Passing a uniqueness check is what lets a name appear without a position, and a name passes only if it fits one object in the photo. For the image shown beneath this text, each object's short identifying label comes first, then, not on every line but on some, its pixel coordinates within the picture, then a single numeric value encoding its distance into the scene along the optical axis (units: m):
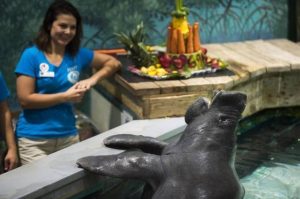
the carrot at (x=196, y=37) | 4.34
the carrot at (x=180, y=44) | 4.24
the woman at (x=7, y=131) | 3.22
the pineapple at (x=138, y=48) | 4.31
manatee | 2.24
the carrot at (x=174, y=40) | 4.26
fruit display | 4.20
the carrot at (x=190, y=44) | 4.29
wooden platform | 3.77
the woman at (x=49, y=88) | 3.37
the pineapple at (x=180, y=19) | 4.30
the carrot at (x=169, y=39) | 4.30
